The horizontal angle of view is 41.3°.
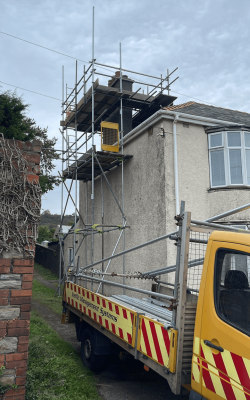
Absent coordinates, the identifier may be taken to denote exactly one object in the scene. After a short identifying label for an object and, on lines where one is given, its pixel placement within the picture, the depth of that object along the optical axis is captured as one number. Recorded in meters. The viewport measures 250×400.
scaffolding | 11.19
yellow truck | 2.65
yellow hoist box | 11.26
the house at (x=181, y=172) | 9.38
